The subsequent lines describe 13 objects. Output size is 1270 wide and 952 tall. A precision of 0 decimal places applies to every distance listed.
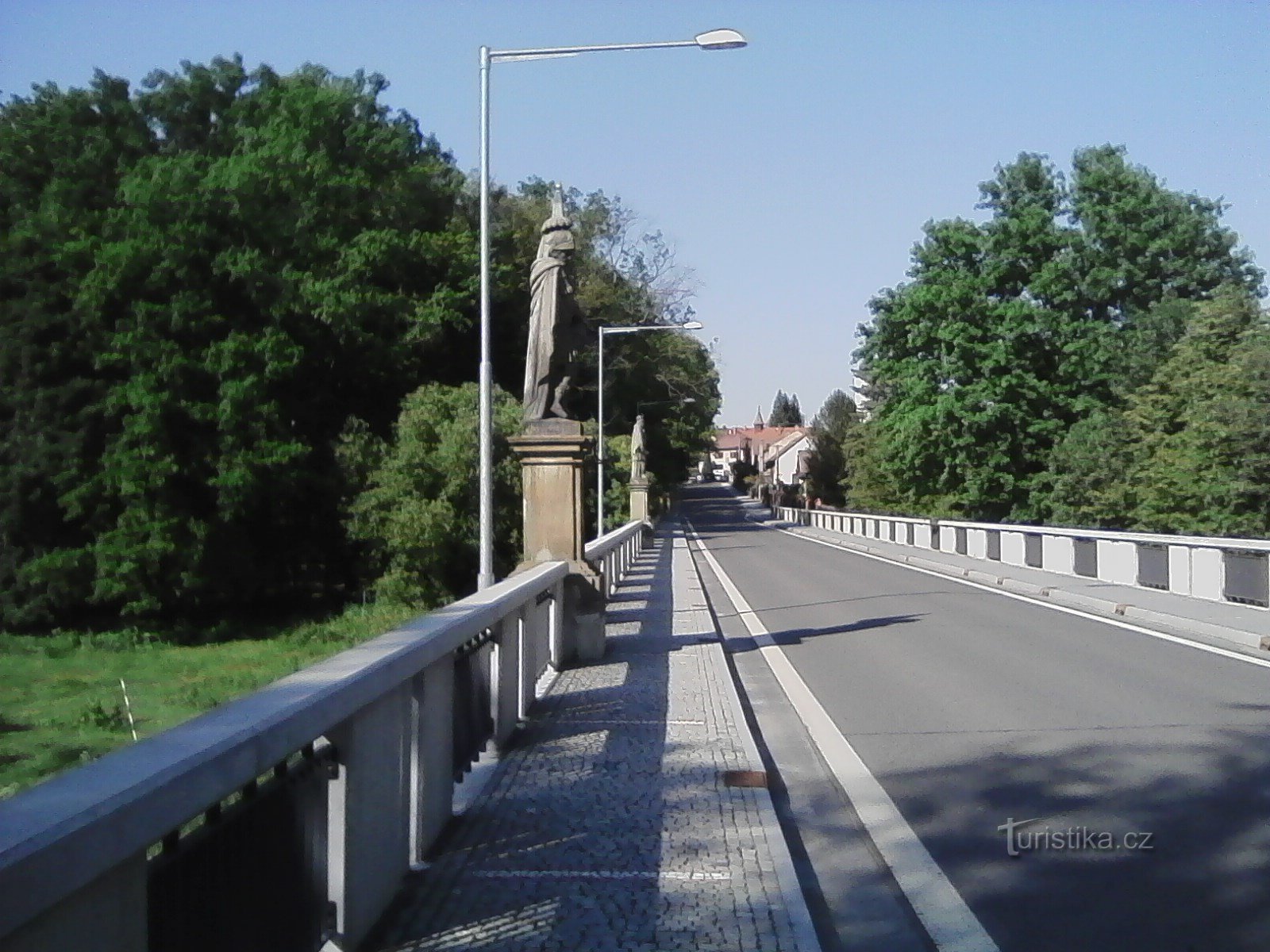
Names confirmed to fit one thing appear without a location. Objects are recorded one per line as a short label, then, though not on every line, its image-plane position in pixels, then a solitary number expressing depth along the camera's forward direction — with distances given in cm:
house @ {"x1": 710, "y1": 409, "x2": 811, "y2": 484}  17525
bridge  372
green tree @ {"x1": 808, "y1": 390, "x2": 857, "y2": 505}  10038
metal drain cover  839
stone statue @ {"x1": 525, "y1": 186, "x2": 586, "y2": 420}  1503
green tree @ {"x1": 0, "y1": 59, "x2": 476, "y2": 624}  3931
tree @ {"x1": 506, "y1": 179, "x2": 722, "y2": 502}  6050
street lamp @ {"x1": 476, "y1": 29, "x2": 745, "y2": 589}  1414
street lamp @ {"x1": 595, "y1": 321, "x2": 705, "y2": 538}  3700
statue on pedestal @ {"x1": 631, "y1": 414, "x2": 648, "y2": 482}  5225
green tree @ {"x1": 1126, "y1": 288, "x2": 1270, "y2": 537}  3834
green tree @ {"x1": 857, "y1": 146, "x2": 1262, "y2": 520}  5622
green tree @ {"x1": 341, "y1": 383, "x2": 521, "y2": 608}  3947
